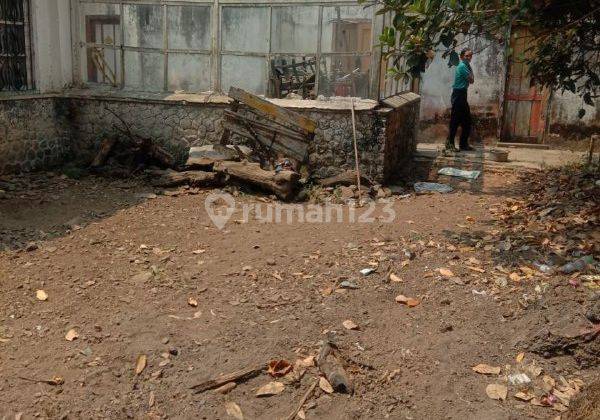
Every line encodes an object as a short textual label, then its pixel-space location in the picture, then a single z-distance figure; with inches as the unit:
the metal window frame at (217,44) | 321.4
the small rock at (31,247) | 230.2
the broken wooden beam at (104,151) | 345.7
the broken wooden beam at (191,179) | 313.7
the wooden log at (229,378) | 152.4
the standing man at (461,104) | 407.8
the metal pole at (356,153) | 308.6
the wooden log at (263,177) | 299.7
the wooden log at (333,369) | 149.1
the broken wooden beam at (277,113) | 322.0
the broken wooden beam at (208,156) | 324.5
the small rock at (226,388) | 150.6
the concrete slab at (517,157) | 393.3
